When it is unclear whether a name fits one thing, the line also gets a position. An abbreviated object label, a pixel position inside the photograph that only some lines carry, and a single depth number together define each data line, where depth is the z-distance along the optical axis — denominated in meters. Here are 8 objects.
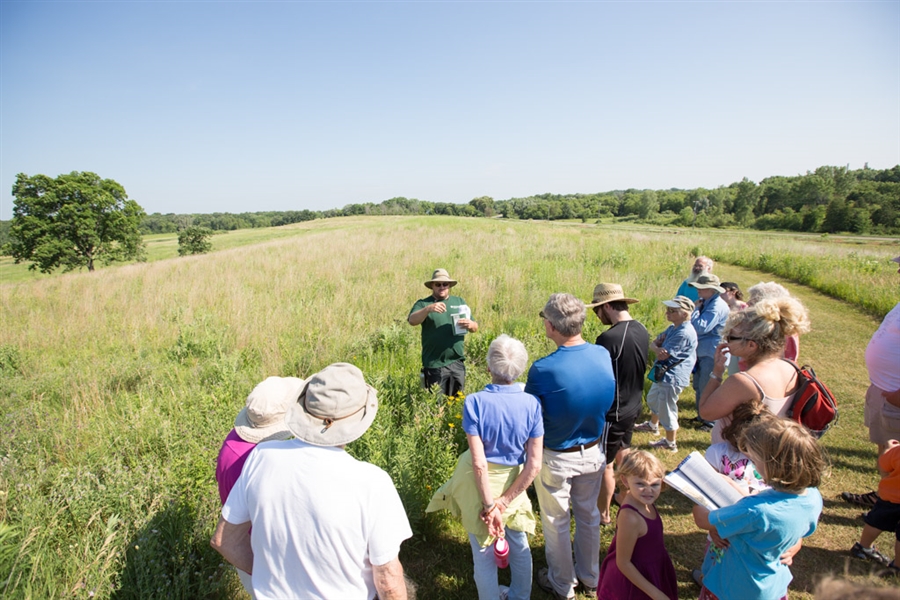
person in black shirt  3.33
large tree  32.06
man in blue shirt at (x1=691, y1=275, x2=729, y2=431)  5.05
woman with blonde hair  2.48
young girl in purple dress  2.13
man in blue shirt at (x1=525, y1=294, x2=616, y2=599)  2.69
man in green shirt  4.54
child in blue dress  1.81
